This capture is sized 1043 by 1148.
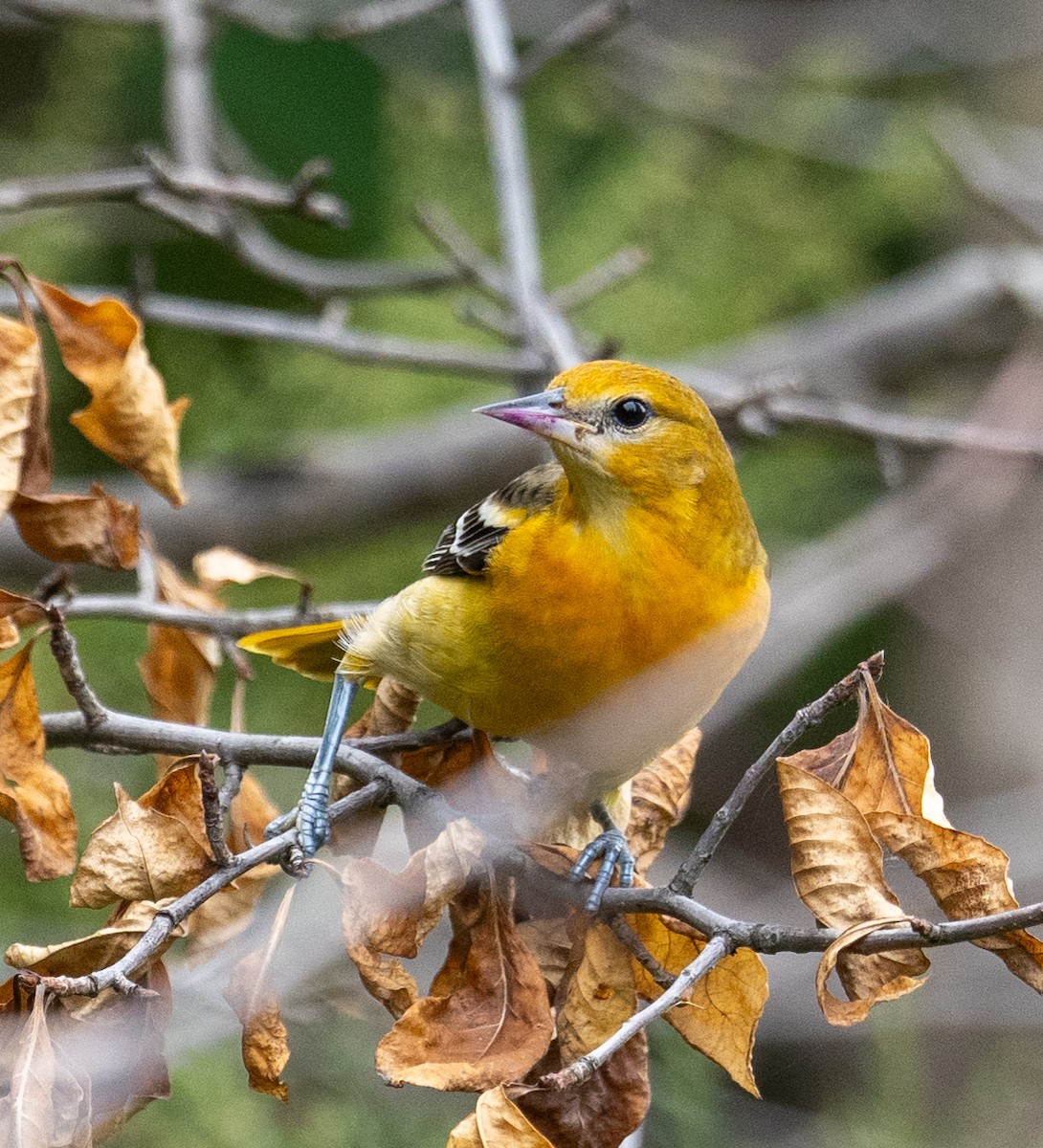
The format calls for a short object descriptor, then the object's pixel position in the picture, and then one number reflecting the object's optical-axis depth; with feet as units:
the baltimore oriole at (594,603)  12.80
